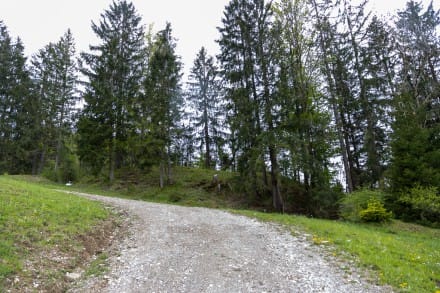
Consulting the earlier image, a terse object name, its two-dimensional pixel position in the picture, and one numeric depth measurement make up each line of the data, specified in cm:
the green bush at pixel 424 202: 1091
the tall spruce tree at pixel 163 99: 1914
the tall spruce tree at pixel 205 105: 3031
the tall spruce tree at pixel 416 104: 1263
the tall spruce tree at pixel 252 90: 1491
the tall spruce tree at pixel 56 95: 2642
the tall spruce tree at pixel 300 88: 1489
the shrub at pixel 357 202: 1175
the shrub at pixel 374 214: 1105
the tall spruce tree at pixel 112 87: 1991
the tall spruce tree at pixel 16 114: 2630
